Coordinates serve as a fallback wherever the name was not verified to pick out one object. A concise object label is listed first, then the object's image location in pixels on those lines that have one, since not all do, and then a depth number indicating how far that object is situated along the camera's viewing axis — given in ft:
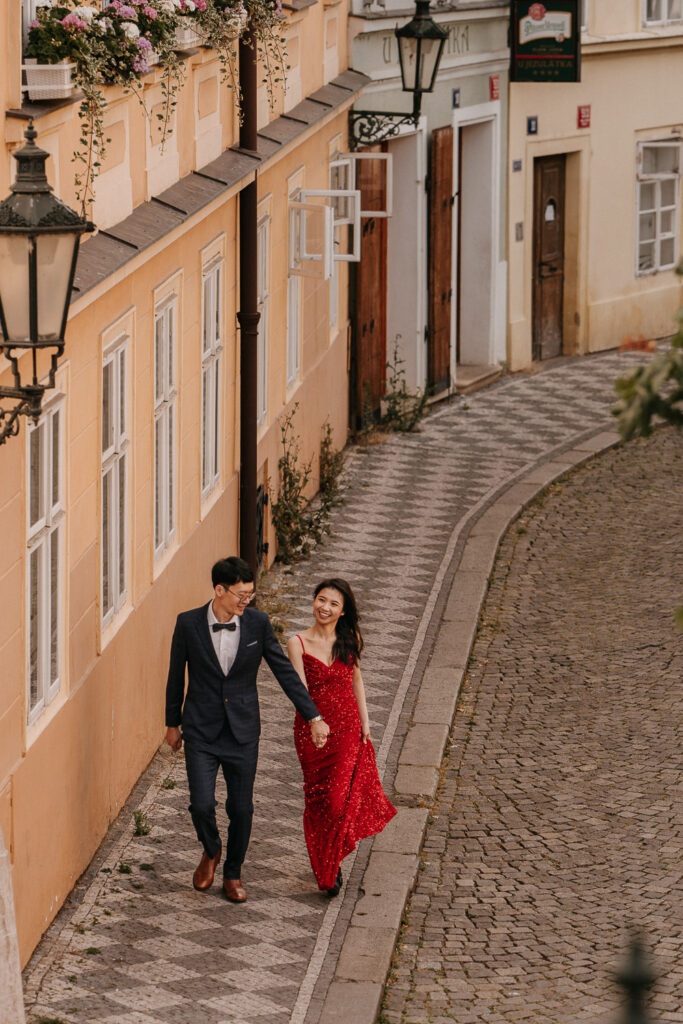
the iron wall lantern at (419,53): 77.95
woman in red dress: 39.60
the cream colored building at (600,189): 102.30
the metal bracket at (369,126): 82.74
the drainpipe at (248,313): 56.33
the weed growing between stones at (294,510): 67.67
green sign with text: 96.92
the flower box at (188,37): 46.67
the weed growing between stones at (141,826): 42.58
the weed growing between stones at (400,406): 89.05
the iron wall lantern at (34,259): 27.21
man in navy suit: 38.57
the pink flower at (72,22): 35.51
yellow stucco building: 34.51
